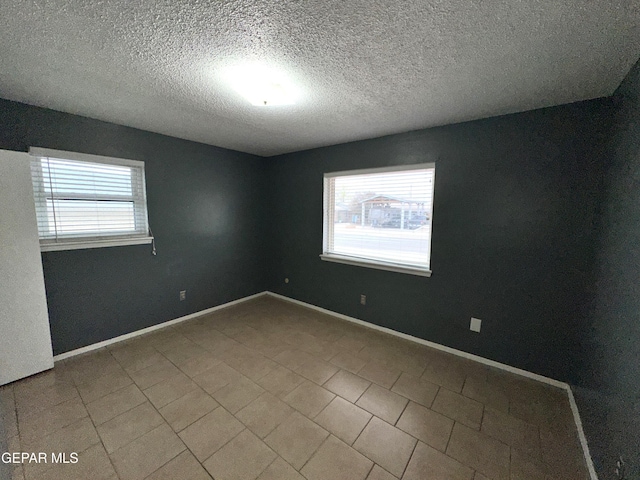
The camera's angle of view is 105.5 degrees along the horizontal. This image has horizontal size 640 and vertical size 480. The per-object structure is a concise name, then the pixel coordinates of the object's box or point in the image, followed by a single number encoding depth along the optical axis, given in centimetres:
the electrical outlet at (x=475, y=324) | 248
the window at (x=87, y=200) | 233
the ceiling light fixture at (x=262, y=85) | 163
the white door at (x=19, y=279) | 203
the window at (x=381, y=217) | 281
